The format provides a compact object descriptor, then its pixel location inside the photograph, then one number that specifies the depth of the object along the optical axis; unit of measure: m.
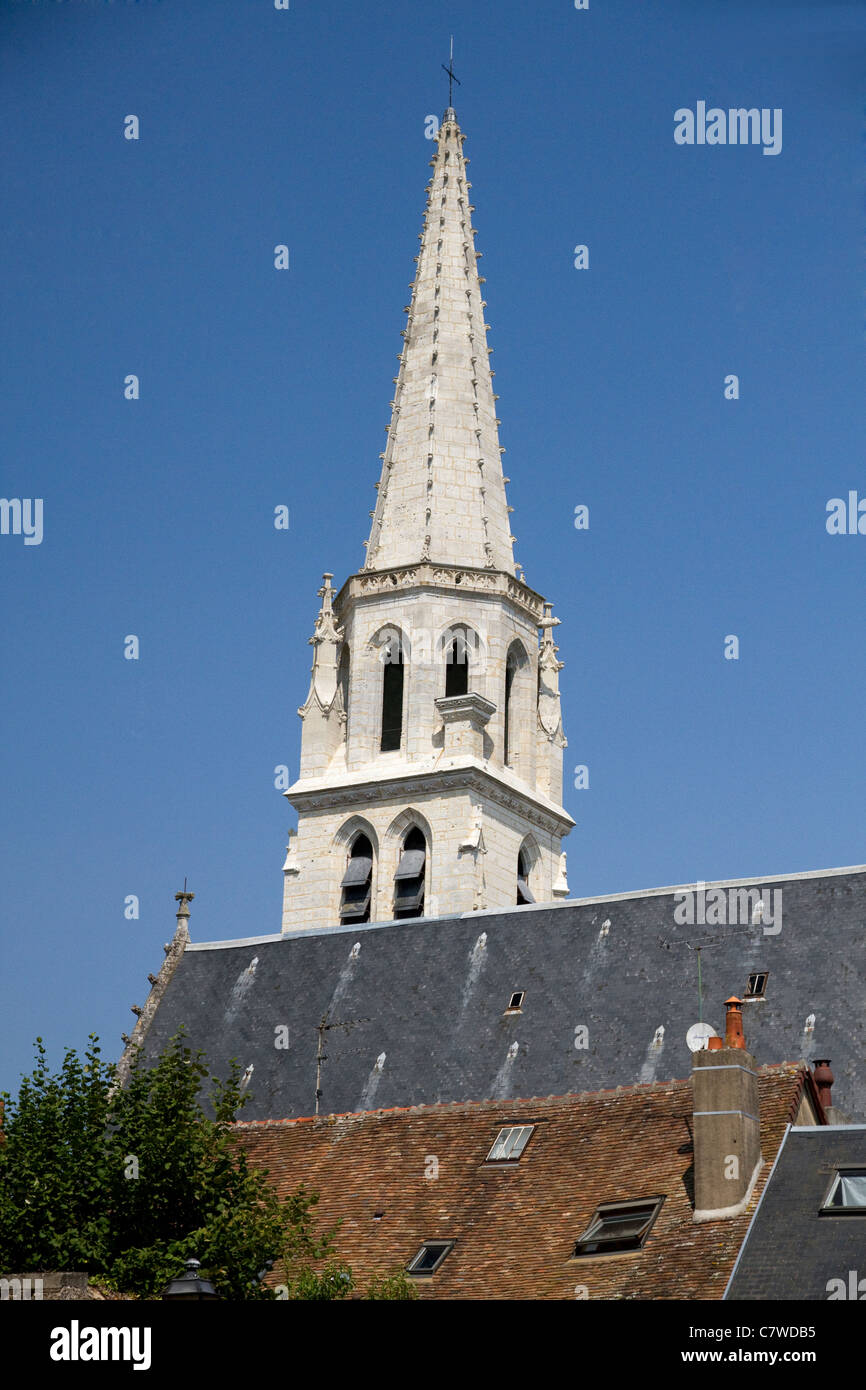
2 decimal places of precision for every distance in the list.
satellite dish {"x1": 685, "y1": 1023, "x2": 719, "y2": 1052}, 38.78
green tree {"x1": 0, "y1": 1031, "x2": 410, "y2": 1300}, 30.86
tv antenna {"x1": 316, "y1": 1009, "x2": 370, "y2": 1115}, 43.17
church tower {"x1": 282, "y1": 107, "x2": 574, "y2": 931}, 53.94
